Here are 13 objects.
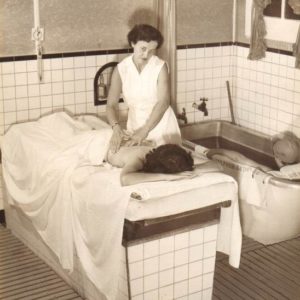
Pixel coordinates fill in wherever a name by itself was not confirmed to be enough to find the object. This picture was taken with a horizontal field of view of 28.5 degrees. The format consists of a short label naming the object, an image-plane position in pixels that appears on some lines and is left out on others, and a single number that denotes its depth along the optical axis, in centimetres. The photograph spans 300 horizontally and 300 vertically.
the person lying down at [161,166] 312
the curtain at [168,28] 464
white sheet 310
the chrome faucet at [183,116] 521
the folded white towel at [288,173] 419
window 477
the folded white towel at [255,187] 412
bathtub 407
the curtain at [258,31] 499
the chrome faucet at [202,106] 525
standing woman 379
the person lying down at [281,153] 448
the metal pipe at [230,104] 552
